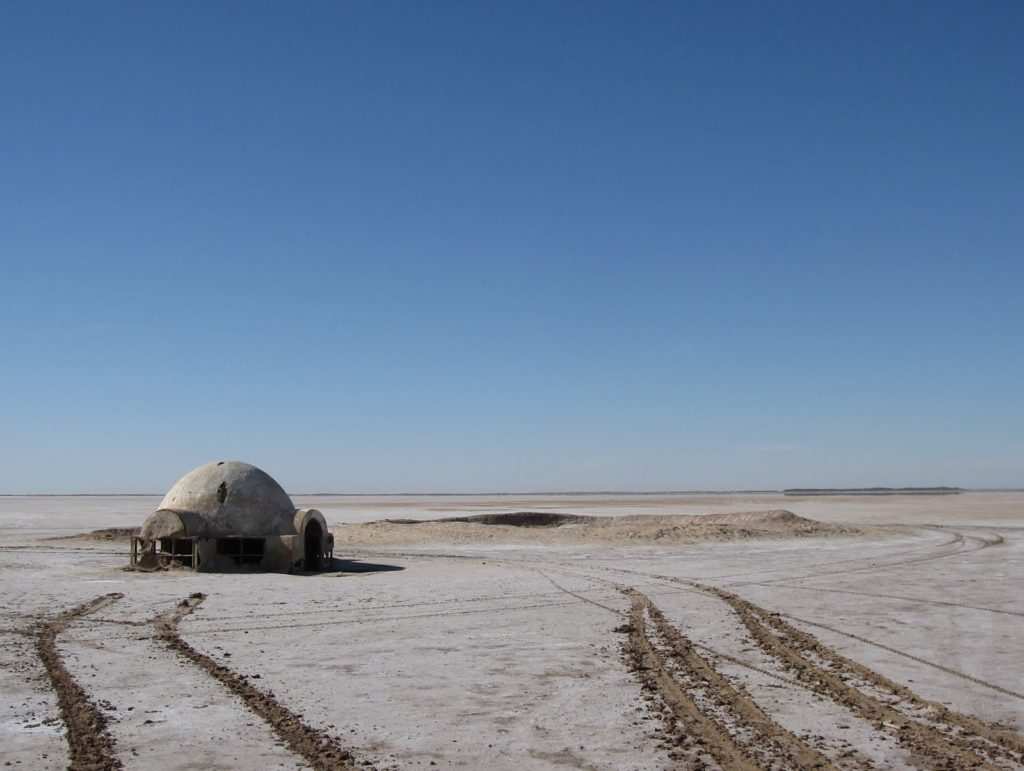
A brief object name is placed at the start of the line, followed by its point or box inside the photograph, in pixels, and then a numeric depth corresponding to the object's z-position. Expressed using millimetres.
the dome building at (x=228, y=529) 23406
